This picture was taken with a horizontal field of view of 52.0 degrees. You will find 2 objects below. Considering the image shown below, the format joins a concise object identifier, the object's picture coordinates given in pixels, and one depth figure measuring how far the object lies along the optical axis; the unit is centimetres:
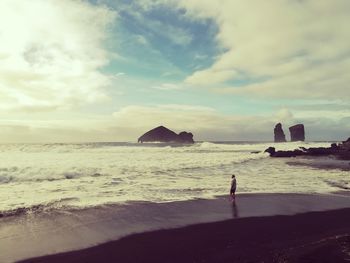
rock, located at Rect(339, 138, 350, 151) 6678
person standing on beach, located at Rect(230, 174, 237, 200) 1898
